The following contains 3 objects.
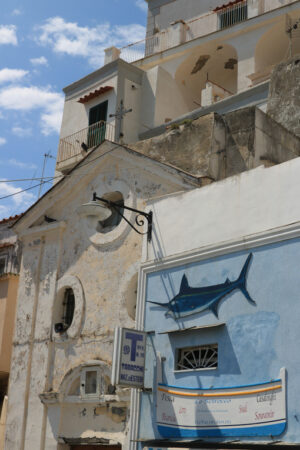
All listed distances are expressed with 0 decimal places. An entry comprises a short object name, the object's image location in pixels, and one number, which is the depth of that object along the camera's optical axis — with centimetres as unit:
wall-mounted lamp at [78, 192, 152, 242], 1298
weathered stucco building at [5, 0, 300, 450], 1355
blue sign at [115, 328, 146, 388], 1170
